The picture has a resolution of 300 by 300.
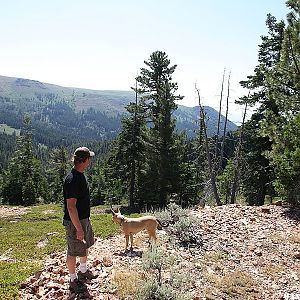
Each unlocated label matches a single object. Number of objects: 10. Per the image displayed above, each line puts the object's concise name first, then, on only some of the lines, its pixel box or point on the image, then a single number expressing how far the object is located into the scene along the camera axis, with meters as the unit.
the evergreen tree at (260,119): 22.45
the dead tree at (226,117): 22.55
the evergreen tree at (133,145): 30.41
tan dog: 8.59
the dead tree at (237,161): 22.63
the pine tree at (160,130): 27.87
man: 5.87
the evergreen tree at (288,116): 13.34
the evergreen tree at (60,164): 54.22
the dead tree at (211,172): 21.17
